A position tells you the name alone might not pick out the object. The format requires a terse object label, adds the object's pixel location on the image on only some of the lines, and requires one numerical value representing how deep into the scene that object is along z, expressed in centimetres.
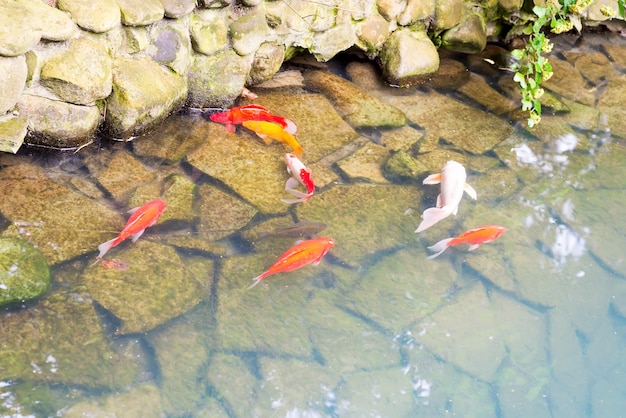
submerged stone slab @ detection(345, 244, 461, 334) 391
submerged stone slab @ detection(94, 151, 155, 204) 432
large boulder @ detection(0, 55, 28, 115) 383
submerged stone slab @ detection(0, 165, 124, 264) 384
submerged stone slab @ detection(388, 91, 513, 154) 555
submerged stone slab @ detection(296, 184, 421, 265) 430
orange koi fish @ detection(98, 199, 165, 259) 385
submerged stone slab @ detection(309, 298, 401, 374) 361
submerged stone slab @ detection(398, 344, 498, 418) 354
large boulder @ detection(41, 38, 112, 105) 416
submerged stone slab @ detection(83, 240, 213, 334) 360
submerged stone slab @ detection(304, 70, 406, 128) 554
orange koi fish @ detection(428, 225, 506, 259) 432
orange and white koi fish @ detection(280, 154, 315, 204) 452
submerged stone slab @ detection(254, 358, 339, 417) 335
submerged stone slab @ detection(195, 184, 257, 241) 418
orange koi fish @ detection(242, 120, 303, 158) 493
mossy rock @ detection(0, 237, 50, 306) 346
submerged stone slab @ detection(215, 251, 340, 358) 362
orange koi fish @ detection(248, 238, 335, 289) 383
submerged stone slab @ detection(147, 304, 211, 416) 328
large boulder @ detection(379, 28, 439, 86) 603
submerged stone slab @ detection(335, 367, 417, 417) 342
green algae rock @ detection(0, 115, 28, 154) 405
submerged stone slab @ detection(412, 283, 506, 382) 377
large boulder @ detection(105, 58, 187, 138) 452
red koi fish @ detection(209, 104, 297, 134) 495
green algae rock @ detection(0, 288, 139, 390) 324
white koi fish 447
